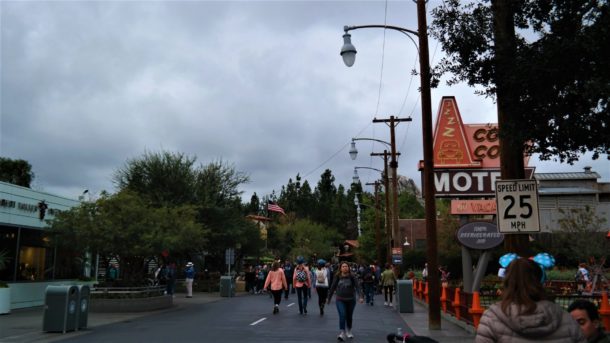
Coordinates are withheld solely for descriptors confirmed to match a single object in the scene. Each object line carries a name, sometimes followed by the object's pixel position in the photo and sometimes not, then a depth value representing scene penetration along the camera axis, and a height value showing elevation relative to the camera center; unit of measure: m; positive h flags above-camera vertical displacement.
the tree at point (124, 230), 19.06 +1.31
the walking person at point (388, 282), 23.02 -0.45
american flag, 49.04 +5.37
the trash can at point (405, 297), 18.95 -0.86
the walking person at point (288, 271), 27.50 -0.04
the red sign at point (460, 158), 22.44 +4.45
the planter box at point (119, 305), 18.86 -1.18
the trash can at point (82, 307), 13.86 -0.92
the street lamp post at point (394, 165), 29.31 +5.32
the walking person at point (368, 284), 23.28 -0.54
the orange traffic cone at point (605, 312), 10.03 -0.69
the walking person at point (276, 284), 18.14 -0.44
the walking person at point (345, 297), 12.08 -0.56
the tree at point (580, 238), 35.44 +2.21
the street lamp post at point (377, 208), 49.84 +5.85
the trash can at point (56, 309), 13.25 -0.93
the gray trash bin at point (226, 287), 28.55 -0.86
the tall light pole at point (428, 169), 13.52 +2.42
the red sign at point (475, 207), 29.75 +3.41
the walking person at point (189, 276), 26.95 -0.34
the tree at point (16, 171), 50.06 +8.54
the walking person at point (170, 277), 25.28 -0.34
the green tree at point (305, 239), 77.88 +4.47
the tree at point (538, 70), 7.74 +2.89
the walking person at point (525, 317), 3.41 -0.27
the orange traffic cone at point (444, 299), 17.42 -0.84
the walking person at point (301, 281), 17.62 -0.34
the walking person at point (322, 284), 17.70 -0.42
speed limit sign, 8.61 +1.01
